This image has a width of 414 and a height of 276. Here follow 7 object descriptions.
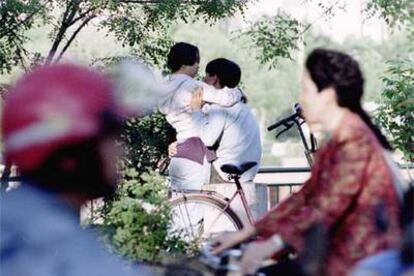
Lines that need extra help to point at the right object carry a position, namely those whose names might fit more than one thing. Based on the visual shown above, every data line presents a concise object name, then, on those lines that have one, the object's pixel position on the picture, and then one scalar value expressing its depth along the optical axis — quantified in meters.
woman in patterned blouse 7.14
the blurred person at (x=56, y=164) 4.88
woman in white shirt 15.11
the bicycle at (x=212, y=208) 15.18
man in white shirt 15.47
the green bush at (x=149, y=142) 16.98
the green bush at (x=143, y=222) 12.02
